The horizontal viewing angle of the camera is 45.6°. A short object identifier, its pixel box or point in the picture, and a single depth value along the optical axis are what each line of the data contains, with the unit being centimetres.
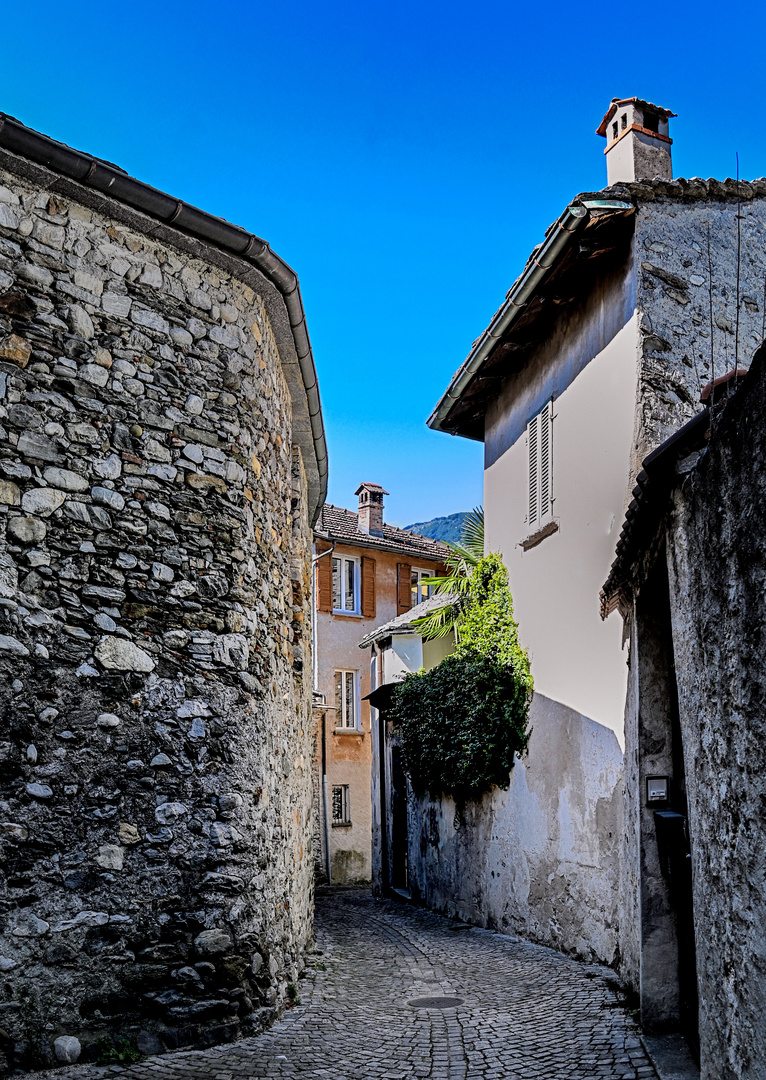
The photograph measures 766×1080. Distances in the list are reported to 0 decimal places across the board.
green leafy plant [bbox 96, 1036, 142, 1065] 476
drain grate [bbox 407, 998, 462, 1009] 664
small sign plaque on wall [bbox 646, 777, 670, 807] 557
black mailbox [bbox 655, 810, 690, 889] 541
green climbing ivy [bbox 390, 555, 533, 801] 1046
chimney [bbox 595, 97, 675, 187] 934
